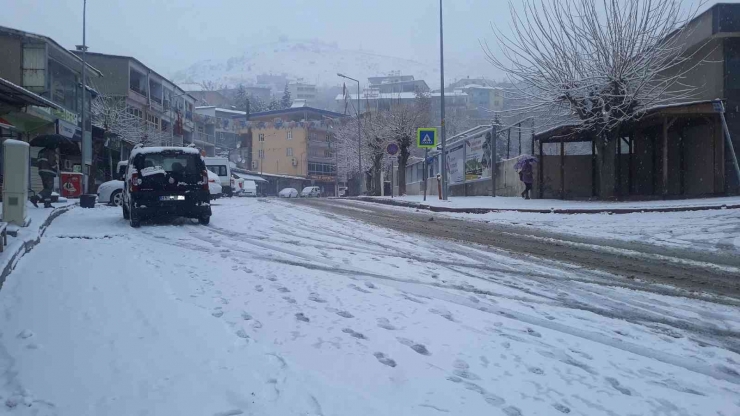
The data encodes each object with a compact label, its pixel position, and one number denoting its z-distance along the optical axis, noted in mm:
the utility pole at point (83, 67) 27788
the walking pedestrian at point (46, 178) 16750
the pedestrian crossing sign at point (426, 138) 22875
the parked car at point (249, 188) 45906
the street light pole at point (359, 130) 44588
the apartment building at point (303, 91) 183875
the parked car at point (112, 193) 20391
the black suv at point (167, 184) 12836
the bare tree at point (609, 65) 18500
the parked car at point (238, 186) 40344
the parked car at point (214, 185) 25234
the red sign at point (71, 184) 24094
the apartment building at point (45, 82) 23734
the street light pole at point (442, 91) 23781
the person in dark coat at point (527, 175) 22562
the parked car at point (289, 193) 53500
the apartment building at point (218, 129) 71700
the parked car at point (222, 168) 31750
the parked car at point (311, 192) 57219
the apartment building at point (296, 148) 83000
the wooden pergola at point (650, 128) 17891
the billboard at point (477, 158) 27969
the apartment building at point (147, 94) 48688
